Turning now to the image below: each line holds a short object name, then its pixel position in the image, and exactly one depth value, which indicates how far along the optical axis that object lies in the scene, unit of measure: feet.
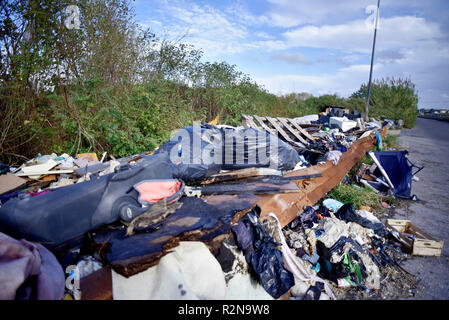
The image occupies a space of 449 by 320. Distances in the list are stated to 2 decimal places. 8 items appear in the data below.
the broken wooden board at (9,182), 9.22
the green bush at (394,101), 59.36
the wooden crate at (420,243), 8.95
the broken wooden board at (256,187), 9.32
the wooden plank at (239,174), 10.77
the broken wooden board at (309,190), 8.92
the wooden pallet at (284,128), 19.40
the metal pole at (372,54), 43.11
